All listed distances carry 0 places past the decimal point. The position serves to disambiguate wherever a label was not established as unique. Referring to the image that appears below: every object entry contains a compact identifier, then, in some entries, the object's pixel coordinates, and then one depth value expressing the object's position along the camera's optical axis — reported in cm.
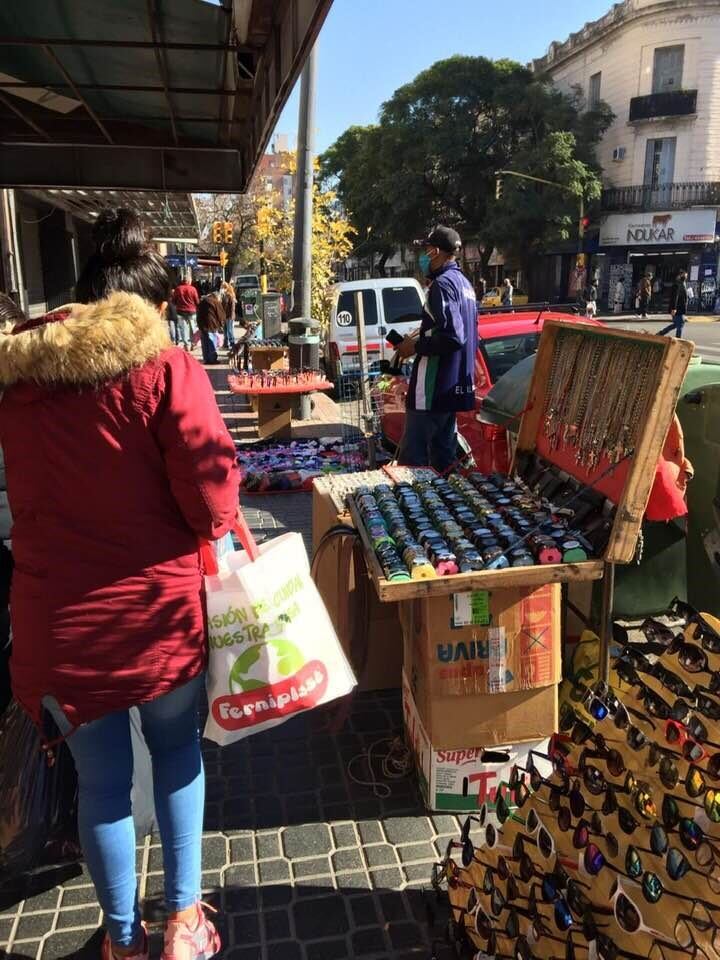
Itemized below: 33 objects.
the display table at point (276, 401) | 924
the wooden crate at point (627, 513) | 226
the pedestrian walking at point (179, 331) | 1705
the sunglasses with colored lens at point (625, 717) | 191
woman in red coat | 175
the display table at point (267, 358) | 1133
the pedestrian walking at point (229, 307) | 2016
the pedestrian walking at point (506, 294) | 3140
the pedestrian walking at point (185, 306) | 1700
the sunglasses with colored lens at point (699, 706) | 178
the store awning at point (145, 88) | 349
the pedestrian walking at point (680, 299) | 2064
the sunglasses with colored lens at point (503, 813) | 209
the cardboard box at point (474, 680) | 258
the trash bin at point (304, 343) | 1012
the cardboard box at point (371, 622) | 352
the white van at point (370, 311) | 1241
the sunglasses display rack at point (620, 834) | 157
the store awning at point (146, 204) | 1226
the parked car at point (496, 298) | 3322
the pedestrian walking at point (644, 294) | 3231
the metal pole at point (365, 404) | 627
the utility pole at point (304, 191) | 996
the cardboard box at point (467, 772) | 275
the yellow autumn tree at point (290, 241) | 1677
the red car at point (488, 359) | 608
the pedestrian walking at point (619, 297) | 3678
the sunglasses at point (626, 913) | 159
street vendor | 466
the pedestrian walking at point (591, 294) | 3516
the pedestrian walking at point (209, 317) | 1489
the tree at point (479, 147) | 3481
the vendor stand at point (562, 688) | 166
